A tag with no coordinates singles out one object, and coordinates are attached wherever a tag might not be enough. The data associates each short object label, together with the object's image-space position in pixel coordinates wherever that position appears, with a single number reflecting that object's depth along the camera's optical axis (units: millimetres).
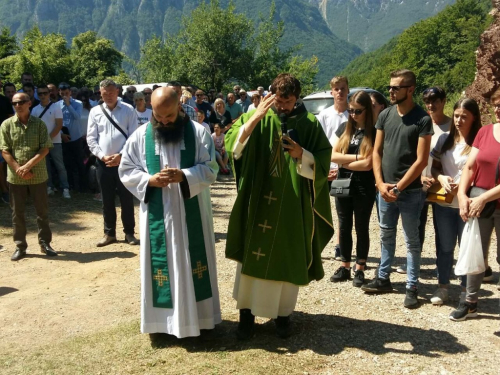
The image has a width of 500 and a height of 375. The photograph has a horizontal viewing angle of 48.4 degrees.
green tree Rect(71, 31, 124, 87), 41881
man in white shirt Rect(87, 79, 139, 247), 7711
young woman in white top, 5258
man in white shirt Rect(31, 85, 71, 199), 9958
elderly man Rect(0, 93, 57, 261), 7230
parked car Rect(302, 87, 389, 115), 15086
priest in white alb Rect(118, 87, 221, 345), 4531
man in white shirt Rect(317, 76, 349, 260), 6758
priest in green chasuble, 4602
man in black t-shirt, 5242
